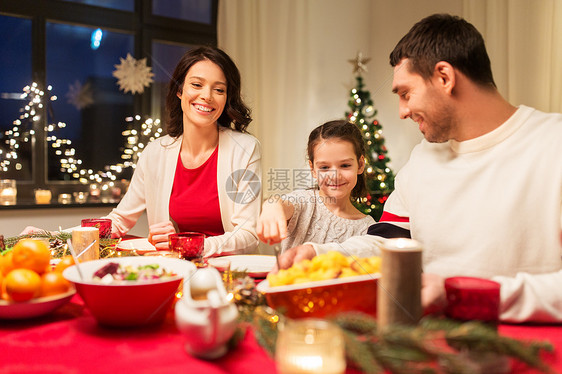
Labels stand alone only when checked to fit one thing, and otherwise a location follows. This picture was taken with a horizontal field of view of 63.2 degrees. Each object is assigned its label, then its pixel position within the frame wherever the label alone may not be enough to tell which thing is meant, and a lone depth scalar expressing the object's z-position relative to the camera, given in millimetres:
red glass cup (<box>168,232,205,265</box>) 1187
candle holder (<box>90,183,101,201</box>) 3607
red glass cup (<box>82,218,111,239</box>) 1453
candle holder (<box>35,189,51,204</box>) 3293
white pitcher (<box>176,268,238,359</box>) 631
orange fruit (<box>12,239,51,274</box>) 837
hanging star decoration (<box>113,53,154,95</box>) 3709
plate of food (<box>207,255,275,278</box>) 1018
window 3449
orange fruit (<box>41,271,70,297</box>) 825
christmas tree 3791
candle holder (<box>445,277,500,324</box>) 702
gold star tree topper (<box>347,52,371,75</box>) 4344
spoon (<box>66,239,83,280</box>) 822
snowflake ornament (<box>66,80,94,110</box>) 3701
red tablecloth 633
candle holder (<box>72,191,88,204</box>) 3573
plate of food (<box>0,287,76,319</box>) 776
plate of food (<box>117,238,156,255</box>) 1409
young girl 1922
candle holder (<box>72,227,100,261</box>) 1238
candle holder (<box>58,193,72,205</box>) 3514
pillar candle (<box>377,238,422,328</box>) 658
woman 2094
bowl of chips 725
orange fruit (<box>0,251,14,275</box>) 833
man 1107
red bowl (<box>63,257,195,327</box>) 755
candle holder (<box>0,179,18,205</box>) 3223
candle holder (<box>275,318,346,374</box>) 549
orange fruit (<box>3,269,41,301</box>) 774
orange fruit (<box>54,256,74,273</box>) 926
